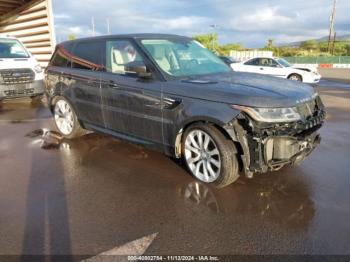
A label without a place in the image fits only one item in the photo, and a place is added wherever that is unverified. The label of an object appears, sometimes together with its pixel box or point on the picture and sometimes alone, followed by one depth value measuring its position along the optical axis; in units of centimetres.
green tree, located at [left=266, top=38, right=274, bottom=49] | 7172
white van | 913
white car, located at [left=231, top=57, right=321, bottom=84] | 1617
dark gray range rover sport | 345
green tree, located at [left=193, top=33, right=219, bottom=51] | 8252
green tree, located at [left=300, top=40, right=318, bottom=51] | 7171
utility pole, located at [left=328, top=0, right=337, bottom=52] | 4880
